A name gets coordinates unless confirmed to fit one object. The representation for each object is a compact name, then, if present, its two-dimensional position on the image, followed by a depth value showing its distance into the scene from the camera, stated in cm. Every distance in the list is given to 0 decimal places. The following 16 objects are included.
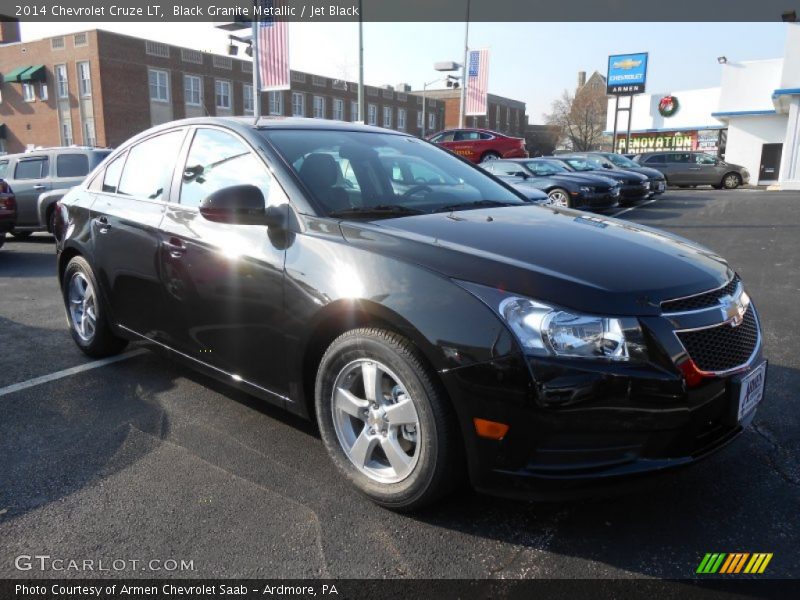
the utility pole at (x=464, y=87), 3086
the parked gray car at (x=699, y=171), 2614
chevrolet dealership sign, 4319
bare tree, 6938
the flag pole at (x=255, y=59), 1748
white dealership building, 2617
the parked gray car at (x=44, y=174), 1172
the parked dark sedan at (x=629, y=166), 1972
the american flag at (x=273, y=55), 1823
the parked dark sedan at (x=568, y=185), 1340
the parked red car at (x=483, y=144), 2317
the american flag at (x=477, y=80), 3206
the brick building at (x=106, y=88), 4162
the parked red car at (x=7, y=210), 995
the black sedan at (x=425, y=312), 217
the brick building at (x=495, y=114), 8512
